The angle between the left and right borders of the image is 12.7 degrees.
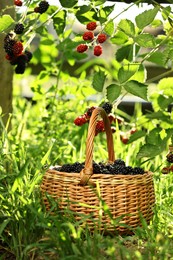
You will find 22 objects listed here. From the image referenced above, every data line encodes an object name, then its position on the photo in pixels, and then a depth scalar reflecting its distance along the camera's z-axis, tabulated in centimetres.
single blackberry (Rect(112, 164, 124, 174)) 264
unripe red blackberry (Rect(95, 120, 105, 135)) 281
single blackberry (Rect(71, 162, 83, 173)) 265
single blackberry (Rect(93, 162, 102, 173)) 260
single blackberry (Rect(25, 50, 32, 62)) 298
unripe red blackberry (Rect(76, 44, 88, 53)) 270
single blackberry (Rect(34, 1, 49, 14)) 285
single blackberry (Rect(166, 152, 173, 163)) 277
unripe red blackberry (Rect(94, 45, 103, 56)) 271
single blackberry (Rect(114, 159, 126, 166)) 274
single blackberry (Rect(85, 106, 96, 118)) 279
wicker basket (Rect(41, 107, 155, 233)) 249
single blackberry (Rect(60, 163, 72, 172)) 266
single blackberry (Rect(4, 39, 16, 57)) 273
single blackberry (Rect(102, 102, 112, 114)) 271
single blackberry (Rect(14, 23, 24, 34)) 271
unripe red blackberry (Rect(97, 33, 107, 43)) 272
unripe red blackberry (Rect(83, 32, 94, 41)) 272
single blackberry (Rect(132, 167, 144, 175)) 268
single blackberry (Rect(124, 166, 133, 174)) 268
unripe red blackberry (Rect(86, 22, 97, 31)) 271
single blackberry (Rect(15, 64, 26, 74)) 294
